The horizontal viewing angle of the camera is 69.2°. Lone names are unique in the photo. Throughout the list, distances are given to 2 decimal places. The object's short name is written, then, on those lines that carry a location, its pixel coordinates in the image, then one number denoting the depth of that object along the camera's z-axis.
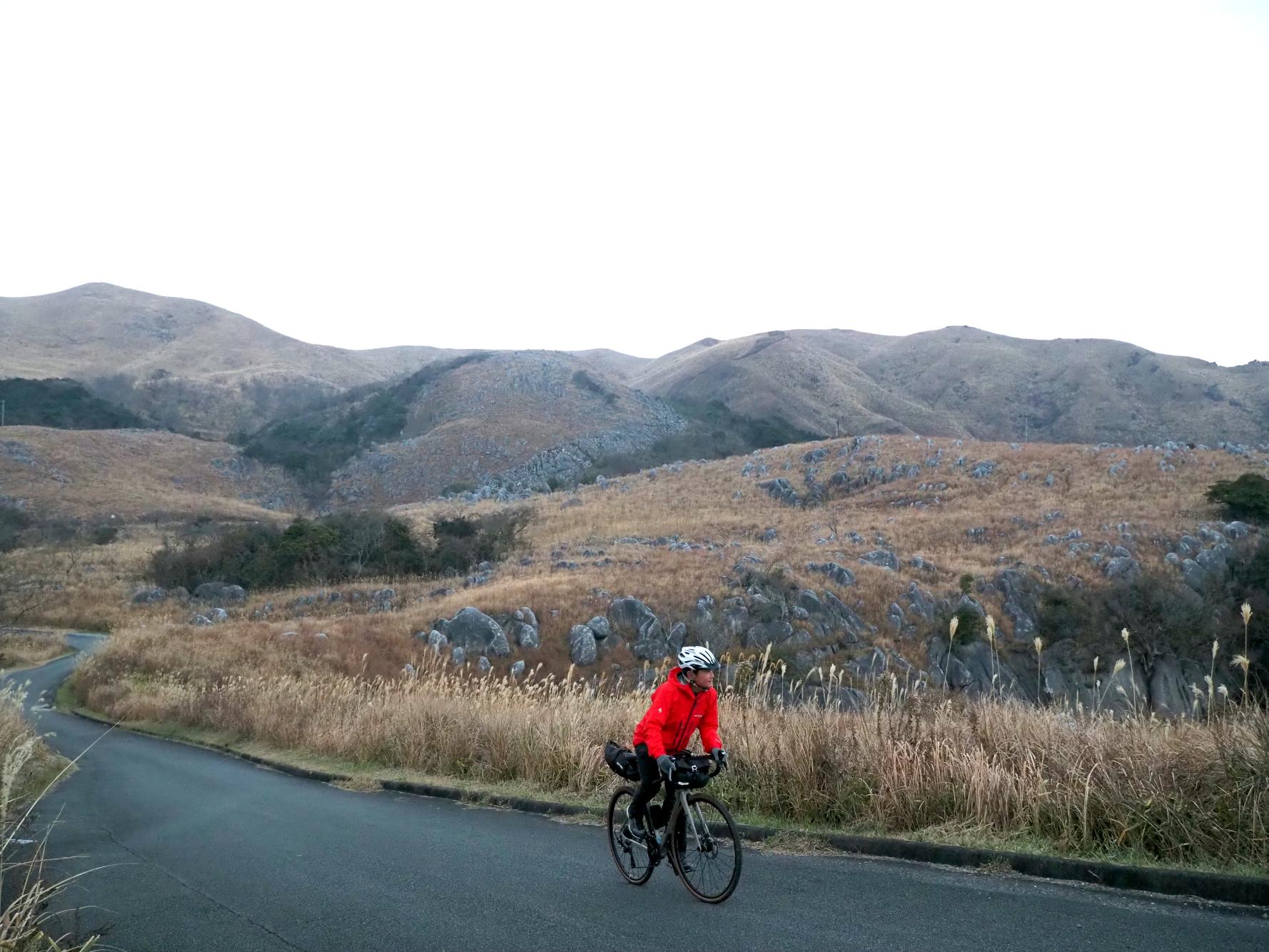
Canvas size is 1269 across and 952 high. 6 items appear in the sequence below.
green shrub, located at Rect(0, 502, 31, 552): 49.50
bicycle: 5.85
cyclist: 6.00
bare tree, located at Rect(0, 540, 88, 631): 35.53
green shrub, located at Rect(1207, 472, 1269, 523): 35.25
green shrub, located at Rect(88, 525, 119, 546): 54.38
